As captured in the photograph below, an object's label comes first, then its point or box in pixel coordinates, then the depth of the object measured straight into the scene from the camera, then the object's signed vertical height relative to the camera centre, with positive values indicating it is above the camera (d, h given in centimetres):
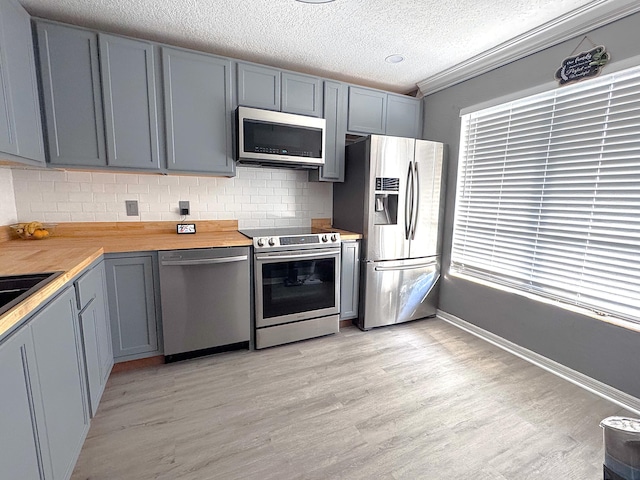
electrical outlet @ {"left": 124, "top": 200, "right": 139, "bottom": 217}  260 -9
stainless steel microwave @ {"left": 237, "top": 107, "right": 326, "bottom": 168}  250 +52
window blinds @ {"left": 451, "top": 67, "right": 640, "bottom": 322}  192 +7
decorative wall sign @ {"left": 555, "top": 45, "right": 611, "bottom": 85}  196 +94
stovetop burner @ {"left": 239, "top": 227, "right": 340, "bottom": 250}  247 -35
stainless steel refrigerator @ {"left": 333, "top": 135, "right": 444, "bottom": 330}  280 -17
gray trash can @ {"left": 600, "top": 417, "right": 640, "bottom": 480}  76 -63
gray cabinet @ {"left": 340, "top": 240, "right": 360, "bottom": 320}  289 -78
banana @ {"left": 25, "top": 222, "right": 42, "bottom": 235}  217 -23
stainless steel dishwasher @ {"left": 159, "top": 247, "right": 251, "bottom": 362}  222 -79
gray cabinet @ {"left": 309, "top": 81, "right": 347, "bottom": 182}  289 +68
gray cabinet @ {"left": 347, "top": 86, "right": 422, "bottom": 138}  303 +92
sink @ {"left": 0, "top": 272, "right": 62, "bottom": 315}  130 -39
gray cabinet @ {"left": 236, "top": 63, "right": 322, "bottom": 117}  254 +96
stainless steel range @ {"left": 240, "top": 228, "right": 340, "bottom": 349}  252 -76
